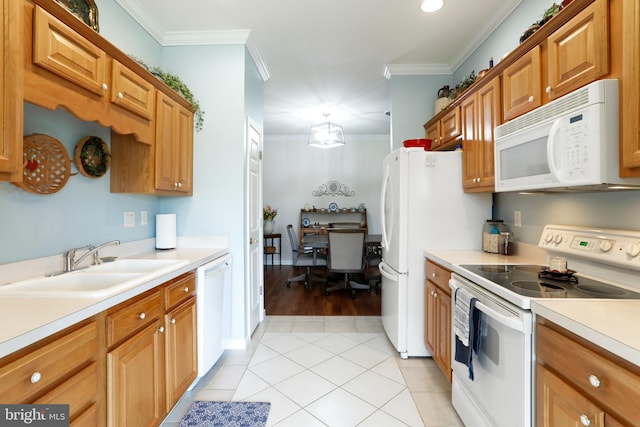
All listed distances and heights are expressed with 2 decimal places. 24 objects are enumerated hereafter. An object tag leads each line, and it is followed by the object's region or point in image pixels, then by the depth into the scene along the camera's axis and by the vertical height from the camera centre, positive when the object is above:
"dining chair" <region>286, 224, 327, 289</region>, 4.46 -0.68
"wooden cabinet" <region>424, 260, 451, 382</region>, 1.92 -0.69
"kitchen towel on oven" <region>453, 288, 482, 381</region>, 1.46 -0.57
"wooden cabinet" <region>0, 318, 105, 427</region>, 0.83 -0.50
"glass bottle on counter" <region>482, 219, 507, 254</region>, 2.18 -0.14
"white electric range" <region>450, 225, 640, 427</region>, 1.16 -0.36
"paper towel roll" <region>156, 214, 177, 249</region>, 2.38 -0.12
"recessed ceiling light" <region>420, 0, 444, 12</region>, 2.18 +1.57
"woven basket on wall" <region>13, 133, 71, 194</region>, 1.43 +0.25
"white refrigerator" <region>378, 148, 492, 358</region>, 2.35 +0.03
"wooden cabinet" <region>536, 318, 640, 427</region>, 0.77 -0.50
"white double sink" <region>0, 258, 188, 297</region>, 1.20 -0.32
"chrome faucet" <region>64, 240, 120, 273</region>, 1.59 -0.23
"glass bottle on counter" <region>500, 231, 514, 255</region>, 2.13 -0.20
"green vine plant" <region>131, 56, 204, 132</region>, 2.23 +1.01
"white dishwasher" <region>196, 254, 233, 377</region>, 2.02 -0.68
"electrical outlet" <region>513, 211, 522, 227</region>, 2.14 -0.02
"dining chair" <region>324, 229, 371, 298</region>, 3.96 -0.48
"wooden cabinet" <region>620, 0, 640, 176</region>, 1.06 +0.47
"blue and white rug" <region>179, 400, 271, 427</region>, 1.69 -1.18
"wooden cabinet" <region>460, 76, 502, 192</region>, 1.94 +0.59
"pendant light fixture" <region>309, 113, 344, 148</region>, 4.43 +1.22
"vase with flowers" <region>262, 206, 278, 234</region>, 5.88 -0.10
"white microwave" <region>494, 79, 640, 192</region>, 1.14 +0.32
